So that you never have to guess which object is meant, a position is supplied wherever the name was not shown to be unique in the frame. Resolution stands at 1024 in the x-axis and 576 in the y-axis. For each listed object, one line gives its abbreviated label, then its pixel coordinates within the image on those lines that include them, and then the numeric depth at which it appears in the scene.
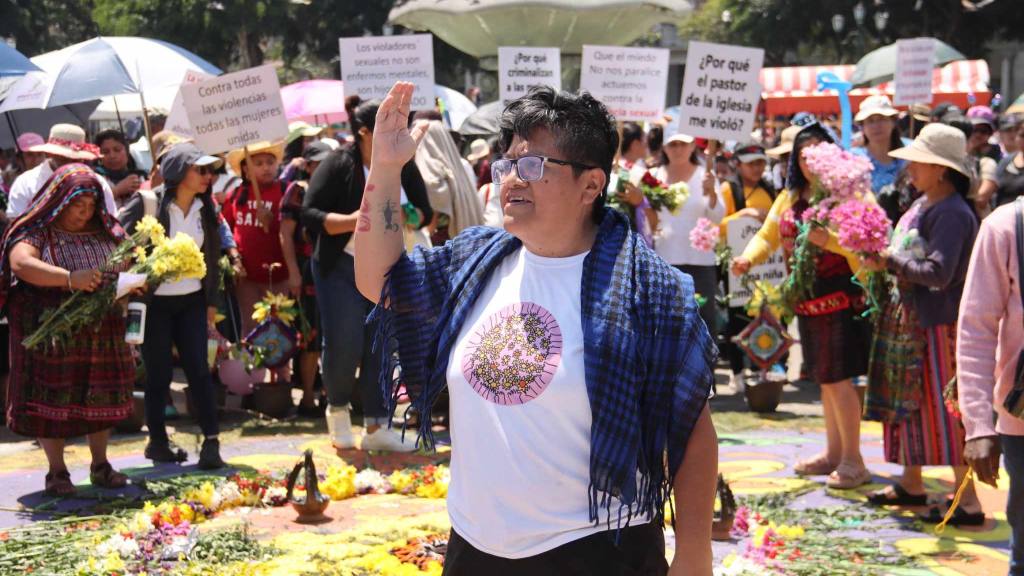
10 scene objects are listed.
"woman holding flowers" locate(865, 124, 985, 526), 6.27
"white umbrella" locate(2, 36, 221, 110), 11.62
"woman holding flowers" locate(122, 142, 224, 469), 7.61
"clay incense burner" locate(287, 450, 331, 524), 6.30
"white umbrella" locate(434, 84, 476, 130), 18.30
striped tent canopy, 28.22
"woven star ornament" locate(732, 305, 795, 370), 9.41
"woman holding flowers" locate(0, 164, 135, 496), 6.79
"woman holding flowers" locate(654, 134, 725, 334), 9.91
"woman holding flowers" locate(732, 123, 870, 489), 7.21
